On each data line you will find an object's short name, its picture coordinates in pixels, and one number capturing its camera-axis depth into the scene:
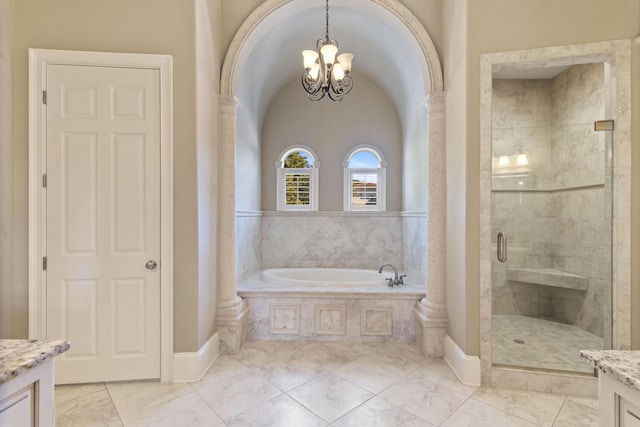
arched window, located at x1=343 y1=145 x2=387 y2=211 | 4.82
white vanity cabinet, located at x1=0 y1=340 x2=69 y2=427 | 0.85
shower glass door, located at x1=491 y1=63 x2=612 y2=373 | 2.47
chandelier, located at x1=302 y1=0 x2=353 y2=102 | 2.68
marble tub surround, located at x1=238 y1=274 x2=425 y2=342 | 3.08
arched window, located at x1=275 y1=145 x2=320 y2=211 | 4.83
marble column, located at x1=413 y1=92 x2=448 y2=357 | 2.74
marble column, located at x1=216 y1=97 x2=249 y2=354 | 2.81
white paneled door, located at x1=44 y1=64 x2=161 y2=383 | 2.27
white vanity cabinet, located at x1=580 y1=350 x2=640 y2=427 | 0.88
